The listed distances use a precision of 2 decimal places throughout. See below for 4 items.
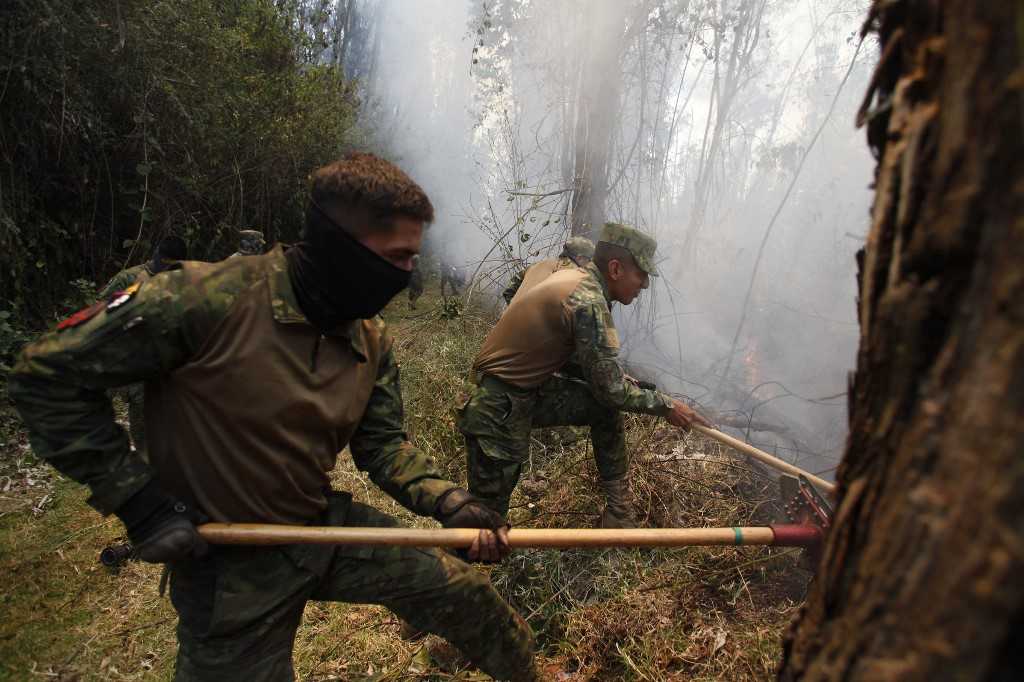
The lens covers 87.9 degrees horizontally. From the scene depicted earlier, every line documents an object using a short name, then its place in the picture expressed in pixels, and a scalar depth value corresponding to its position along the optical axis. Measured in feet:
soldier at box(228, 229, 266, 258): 13.97
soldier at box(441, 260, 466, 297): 40.30
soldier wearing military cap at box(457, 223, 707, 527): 10.30
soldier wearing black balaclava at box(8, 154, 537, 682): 5.24
